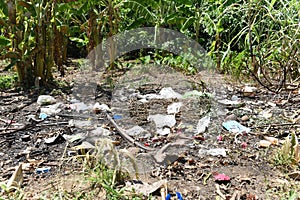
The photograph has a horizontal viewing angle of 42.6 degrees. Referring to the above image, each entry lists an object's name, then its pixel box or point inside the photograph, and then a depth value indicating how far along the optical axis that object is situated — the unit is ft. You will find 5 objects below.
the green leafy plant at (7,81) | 12.12
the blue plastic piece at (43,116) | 9.08
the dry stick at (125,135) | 7.48
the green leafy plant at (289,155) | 6.60
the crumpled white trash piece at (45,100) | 10.22
